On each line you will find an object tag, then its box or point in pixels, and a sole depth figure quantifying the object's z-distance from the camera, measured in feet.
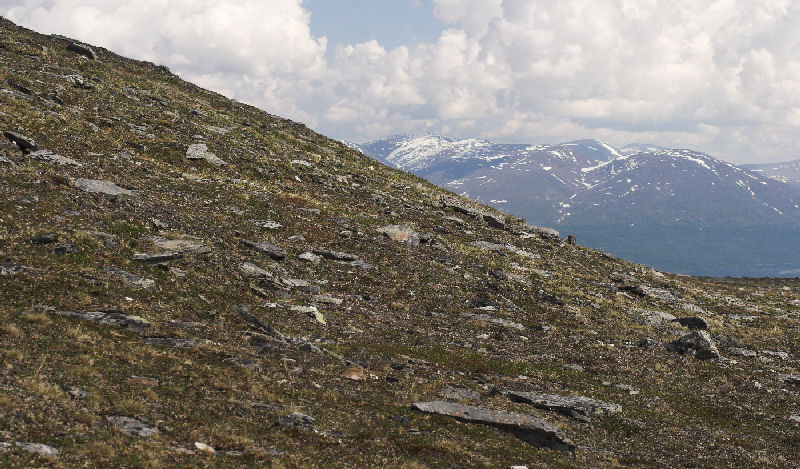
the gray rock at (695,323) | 128.77
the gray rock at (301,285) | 97.60
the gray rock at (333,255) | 118.93
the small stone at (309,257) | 113.19
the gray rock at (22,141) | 108.27
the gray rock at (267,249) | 107.04
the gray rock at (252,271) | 93.99
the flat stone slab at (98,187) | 101.65
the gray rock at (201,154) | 157.07
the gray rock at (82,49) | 220.64
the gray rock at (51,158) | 107.55
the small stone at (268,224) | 123.85
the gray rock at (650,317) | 127.91
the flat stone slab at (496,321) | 107.34
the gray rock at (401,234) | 142.92
